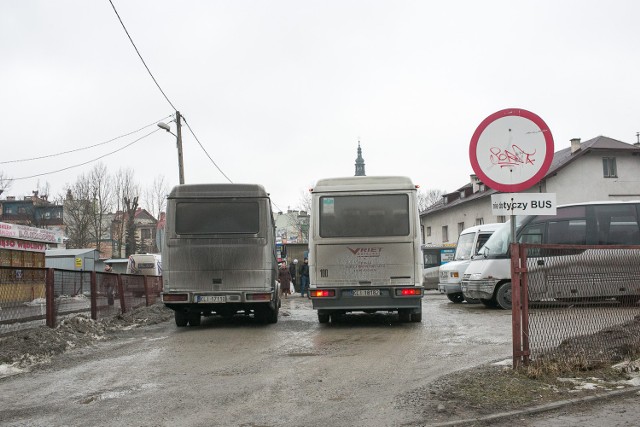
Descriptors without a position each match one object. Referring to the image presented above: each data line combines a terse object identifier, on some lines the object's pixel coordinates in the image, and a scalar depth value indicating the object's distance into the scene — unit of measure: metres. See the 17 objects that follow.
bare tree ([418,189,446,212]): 88.12
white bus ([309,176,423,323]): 12.65
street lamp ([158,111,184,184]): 27.19
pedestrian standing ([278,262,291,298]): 28.16
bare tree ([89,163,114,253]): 58.97
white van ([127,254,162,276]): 33.69
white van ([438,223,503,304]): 19.58
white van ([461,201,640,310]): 15.48
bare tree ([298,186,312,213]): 80.01
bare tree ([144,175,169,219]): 60.88
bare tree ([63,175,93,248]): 58.75
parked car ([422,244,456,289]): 33.78
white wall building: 40.50
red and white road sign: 6.65
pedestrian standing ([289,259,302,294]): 31.78
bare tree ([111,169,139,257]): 59.69
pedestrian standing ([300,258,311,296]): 28.52
